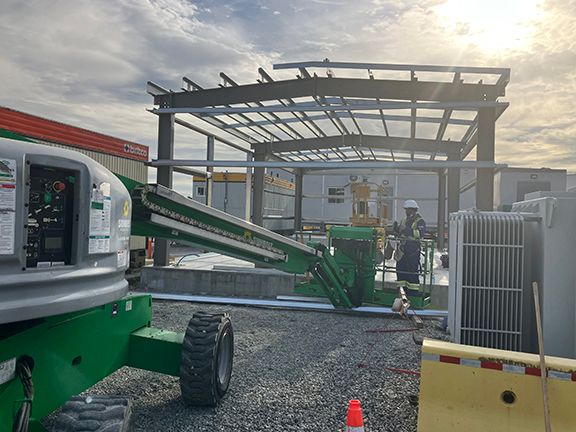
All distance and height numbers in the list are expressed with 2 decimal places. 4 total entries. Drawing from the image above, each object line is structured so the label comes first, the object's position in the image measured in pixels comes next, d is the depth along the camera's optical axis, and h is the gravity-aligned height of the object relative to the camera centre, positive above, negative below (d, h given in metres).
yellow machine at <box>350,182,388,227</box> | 11.99 +0.65
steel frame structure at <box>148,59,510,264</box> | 10.08 +3.01
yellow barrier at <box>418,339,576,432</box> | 3.76 -1.28
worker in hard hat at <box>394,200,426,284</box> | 10.11 -0.39
